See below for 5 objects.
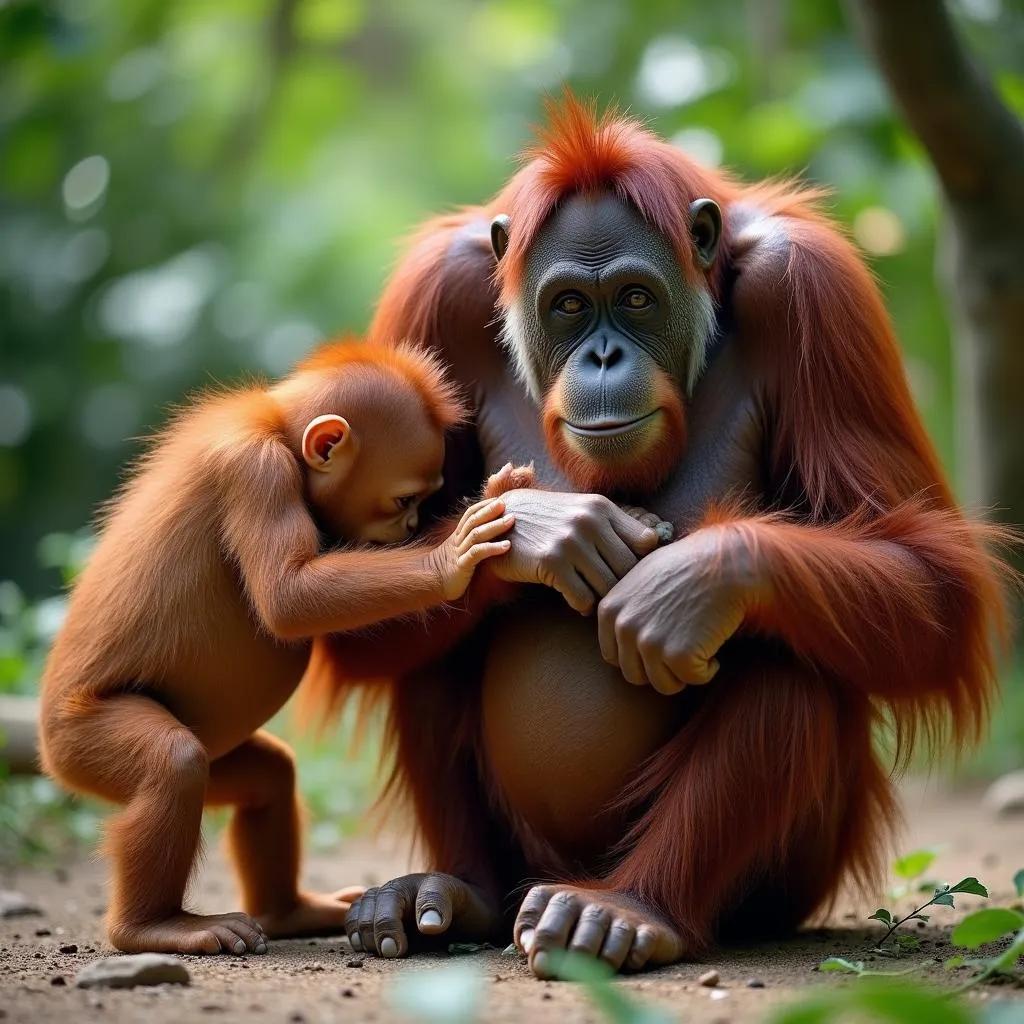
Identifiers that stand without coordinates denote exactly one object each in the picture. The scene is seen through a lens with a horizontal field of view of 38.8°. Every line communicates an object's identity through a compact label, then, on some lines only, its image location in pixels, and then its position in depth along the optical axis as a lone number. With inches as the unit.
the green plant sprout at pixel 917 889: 146.6
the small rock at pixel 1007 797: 264.7
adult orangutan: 145.9
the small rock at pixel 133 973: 124.1
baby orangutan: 148.5
